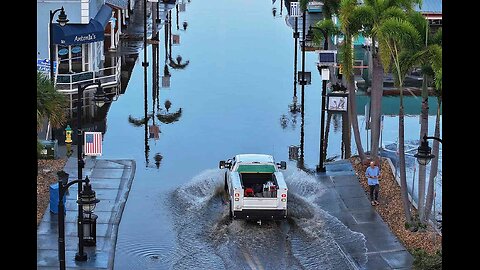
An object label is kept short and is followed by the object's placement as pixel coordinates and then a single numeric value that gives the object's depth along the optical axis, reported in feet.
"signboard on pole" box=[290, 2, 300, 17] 197.89
